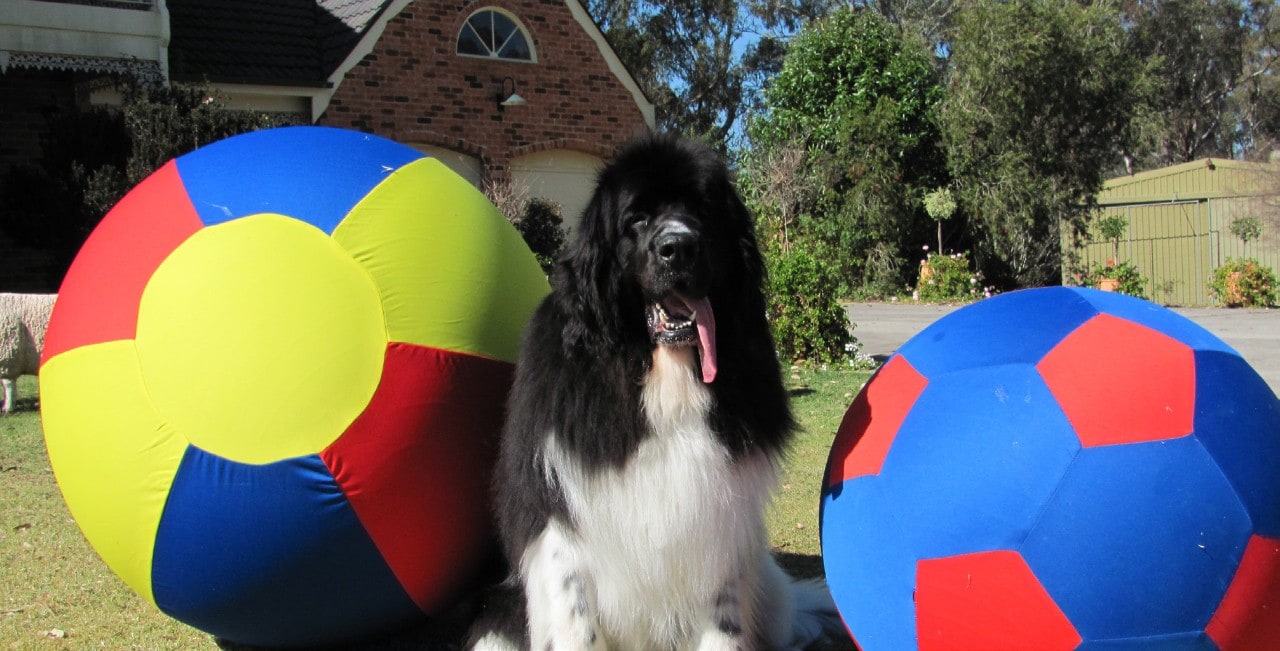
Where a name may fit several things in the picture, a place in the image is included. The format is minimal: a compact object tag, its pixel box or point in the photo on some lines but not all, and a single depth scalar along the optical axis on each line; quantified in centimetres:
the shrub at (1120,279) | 2112
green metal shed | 2712
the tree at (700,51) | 4325
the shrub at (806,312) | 1250
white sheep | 1041
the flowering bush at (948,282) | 2406
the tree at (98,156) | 1367
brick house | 1780
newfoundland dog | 343
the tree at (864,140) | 2531
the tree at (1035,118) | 2427
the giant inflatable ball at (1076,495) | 284
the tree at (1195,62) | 5181
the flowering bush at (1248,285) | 2327
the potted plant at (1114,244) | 2116
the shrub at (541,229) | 1734
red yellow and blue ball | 352
